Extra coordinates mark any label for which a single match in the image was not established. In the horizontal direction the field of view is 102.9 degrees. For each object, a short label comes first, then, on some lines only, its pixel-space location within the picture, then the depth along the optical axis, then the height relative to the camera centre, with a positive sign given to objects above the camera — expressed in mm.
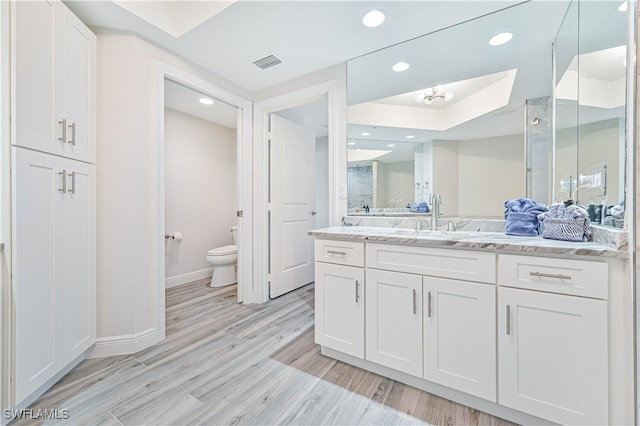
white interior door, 2842 +81
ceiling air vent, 2143 +1293
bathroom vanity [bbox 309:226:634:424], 1005 -520
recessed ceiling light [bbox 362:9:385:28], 1628 +1279
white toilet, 3215 -689
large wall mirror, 1356 +666
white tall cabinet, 1222 +108
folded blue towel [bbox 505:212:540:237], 1403 -73
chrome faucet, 1804 +19
